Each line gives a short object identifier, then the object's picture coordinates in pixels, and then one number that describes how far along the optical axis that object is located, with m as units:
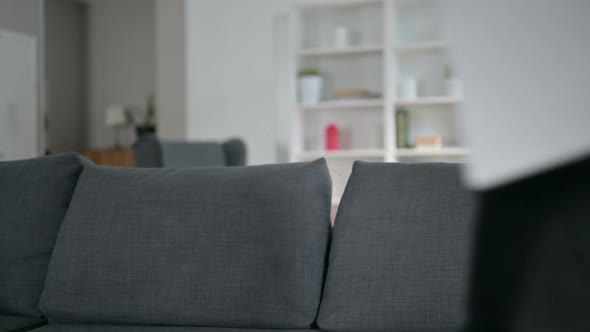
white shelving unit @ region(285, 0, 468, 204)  4.73
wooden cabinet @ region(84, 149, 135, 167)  6.91
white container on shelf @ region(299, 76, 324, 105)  4.87
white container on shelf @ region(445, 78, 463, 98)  4.53
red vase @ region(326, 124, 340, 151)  4.90
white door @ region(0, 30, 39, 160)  6.20
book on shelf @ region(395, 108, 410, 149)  4.74
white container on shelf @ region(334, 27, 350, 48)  4.89
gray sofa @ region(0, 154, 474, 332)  1.46
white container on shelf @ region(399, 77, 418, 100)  4.72
